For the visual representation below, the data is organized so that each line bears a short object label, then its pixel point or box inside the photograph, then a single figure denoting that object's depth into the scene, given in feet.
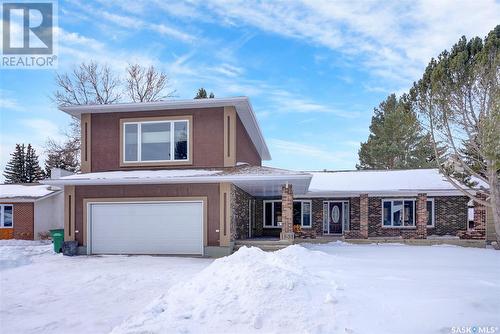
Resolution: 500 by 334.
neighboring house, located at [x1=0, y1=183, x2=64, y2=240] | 70.23
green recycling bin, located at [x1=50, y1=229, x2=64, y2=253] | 49.14
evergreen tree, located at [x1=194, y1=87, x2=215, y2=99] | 102.88
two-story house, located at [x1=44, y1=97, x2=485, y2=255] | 44.34
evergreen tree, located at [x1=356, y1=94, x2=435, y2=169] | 105.70
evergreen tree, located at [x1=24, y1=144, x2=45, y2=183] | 128.98
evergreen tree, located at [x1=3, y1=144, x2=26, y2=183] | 128.26
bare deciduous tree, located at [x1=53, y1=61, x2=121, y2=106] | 88.17
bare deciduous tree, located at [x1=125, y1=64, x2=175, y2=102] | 93.71
